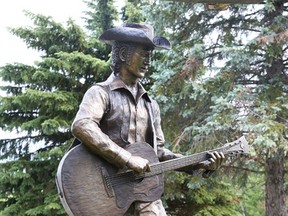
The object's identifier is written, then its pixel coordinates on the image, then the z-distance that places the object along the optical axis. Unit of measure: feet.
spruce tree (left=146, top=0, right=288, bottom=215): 21.71
